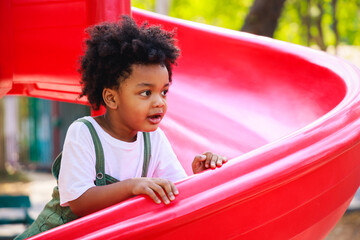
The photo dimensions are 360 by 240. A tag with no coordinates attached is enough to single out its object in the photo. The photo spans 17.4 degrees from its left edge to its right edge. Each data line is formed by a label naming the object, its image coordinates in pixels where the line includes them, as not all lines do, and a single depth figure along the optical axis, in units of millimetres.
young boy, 2312
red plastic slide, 2207
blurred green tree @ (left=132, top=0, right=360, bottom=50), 9311
